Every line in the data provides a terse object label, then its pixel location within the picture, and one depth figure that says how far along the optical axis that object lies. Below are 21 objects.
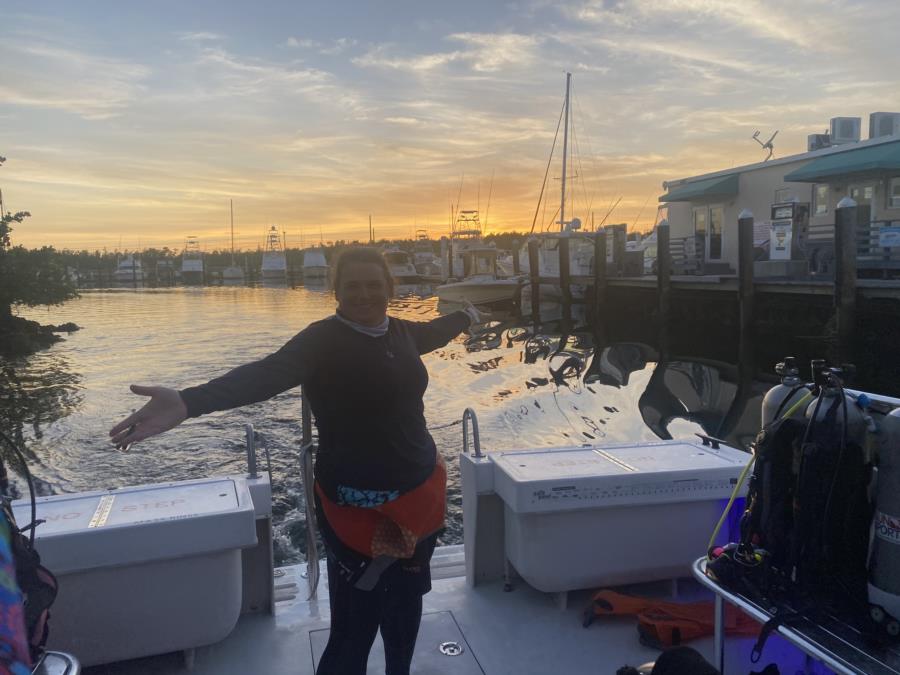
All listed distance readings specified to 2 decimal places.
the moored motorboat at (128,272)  95.67
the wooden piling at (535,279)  31.53
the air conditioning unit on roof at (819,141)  22.08
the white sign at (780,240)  18.03
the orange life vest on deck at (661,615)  2.71
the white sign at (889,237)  14.84
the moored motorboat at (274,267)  90.72
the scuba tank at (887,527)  1.75
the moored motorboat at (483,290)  34.00
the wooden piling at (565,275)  27.45
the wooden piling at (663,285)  20.45
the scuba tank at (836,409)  1.85
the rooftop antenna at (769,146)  25.65
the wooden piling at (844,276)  12.99
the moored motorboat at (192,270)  98.31
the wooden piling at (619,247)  28.30
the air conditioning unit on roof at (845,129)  22.23
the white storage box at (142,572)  2.33
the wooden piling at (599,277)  25.36
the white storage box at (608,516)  2.82
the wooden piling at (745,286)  16.41
